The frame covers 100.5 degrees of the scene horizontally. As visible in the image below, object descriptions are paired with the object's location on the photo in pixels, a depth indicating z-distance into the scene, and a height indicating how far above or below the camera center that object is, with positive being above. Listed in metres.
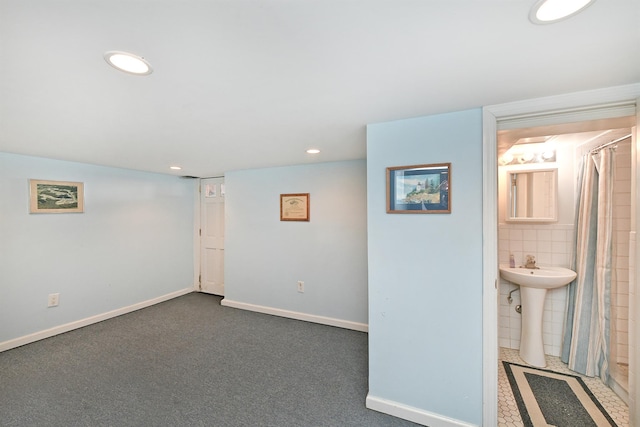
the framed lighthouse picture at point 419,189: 1.74 +0.16
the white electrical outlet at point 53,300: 3.09 -1.02
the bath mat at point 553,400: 1.83 -1.43
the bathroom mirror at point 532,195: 2.68 +0.17
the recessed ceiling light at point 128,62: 1.08 +0.64
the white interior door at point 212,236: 4.65 -0.41
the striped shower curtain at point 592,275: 2.18 -0.54
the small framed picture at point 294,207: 3.63 +0.07
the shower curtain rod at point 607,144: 2.01 +0.55
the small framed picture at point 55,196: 2.99 +0.19
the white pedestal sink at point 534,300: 2.40 -0.83
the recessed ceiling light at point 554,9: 0.83 +0.65
